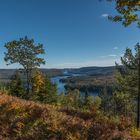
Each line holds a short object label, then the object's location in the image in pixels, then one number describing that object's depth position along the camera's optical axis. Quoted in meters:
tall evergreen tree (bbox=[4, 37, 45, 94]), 24.32
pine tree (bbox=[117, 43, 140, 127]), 16.15
